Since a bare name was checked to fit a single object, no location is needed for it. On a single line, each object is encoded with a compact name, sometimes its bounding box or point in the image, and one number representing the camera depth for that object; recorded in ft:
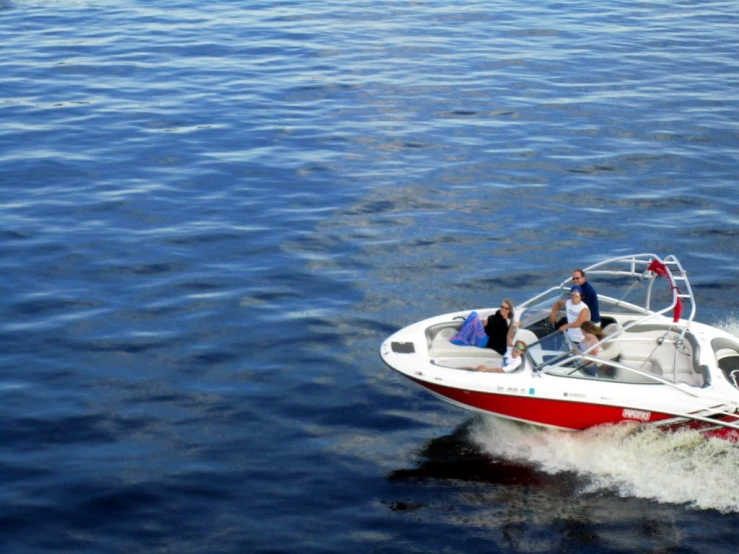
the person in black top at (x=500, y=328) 75.97
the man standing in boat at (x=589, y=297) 76.74
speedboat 70.03
